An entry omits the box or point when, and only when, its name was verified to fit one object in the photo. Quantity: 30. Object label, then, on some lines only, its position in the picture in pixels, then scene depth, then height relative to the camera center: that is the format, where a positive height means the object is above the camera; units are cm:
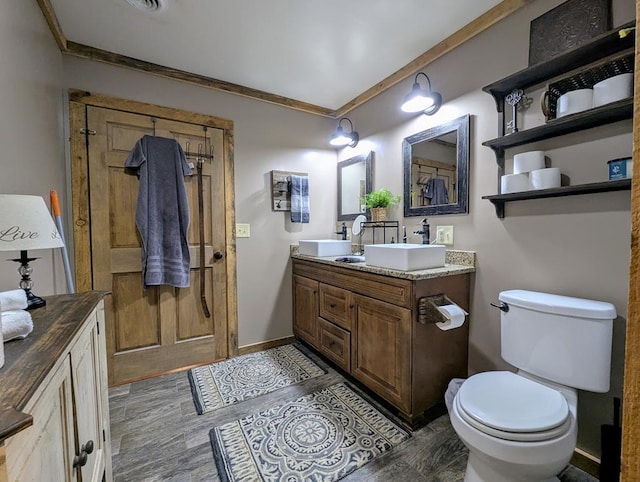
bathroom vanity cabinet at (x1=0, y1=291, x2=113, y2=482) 45 -35
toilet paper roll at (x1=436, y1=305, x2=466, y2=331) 149 -46
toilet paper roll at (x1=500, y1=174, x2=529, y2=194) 148 +24
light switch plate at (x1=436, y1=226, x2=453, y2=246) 193 -4
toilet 100 -69
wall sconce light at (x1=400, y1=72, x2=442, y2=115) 188 +87
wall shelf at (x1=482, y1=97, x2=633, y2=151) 116 +47
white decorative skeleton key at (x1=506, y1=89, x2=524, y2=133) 153 +68
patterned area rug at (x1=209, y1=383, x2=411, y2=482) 134 -112
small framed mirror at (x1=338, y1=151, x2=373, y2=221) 260 +44
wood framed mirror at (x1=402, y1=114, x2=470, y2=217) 183 +42
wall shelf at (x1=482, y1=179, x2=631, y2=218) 119 +17
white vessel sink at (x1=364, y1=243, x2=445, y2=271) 162 -16
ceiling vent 154 +124
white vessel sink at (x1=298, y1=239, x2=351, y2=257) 241 -15
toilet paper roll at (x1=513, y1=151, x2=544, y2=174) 144 +34
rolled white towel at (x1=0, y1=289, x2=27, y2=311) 77 -19
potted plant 227 +22
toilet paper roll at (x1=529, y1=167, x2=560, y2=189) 138 +25
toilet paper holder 155 -45
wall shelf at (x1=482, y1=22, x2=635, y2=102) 119 +77
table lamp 82 +2
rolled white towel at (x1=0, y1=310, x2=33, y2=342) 65 -22
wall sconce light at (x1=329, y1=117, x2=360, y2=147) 267 +87
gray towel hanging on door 209 +17
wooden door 204 -26
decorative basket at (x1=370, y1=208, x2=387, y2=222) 228 +13
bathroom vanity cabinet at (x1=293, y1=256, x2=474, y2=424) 158 -65
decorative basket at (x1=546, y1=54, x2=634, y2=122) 121 +69
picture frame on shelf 128 +96
